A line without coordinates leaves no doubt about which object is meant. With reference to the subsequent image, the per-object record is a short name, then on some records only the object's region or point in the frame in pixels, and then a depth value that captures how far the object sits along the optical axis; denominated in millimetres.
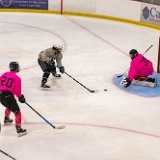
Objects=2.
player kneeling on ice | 14117
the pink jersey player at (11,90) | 10414
